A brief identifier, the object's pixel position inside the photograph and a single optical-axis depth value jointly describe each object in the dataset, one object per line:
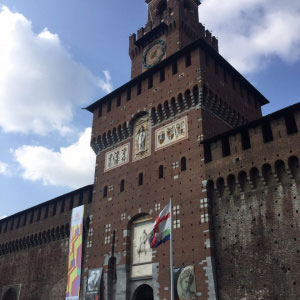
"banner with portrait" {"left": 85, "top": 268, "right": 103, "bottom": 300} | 25.10
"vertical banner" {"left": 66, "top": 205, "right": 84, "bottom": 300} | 27.80
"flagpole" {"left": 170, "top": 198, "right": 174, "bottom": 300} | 15.62
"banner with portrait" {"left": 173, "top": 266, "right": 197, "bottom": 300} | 19.94
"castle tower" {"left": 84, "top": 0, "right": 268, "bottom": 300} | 22.00
